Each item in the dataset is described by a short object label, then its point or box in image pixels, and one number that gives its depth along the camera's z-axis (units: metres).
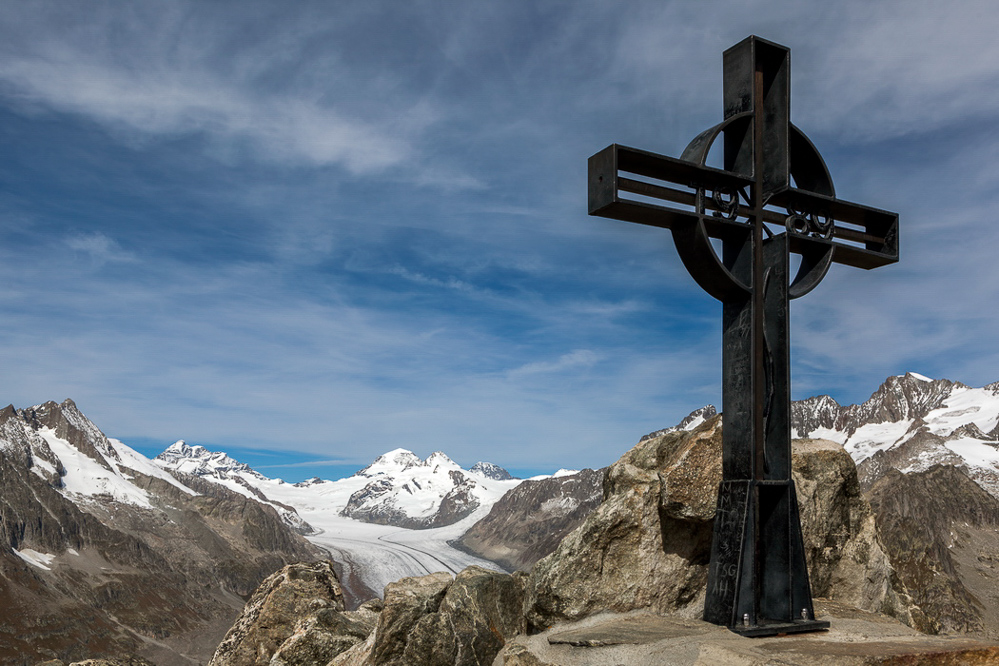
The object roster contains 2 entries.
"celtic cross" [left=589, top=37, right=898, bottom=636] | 10.20
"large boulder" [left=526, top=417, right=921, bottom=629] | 10.94
